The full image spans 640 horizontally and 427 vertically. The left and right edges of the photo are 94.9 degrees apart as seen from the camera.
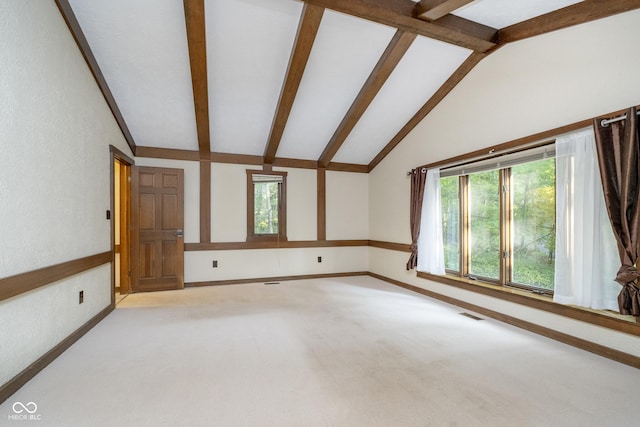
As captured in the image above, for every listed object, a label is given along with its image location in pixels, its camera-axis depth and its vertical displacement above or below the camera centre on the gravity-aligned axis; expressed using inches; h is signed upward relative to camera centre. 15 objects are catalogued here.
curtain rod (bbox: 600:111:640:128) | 95.3 +31.5
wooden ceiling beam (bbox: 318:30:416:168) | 135.4 +71.4
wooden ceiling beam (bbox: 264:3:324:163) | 118.7 +72.6
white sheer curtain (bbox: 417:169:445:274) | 177.0 -7.4
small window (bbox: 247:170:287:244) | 224.5 +9.8
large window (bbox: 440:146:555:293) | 127.3 -2.1
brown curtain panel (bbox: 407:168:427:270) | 186.5 +6.0
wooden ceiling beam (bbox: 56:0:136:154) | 110.3 +70.9
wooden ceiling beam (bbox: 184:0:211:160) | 112.4 +71.7
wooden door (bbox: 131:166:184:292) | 191.0 -6.8
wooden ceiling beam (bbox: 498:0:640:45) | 98.6 +75.6
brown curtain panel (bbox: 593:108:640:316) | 92.7 +7.2
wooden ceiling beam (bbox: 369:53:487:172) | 149.6 +69.6
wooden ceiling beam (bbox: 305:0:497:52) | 113.0 +80.2
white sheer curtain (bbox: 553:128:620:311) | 103.0 -6.6
